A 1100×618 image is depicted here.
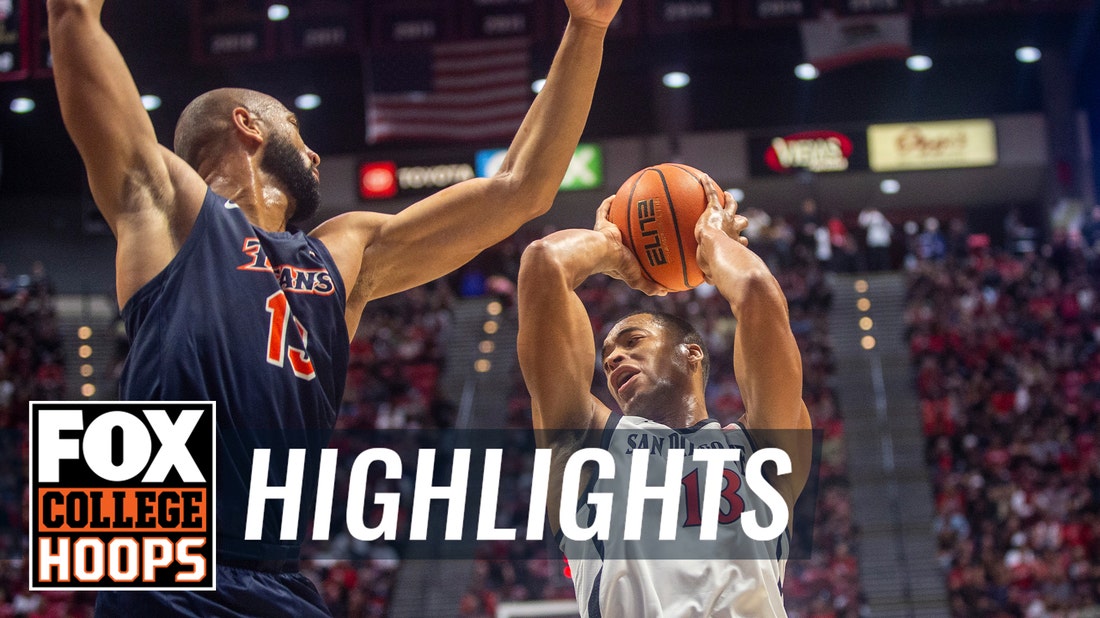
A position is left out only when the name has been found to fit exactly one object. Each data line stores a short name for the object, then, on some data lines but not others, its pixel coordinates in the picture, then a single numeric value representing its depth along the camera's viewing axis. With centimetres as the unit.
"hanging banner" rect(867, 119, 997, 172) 2036
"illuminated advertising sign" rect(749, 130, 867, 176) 2019
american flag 1455
